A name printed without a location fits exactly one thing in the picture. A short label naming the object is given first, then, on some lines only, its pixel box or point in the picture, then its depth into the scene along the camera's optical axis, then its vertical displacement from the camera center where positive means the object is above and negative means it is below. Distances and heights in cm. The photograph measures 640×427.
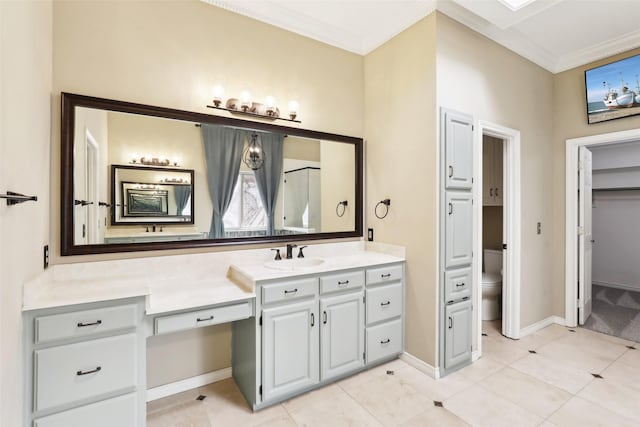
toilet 356 -94
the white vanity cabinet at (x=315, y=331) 202 -86
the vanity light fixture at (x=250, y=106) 233 +87
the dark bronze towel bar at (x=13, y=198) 117 +6
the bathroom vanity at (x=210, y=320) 149 -64
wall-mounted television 293 +124
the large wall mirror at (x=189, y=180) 194 +26
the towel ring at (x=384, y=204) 286 +9
